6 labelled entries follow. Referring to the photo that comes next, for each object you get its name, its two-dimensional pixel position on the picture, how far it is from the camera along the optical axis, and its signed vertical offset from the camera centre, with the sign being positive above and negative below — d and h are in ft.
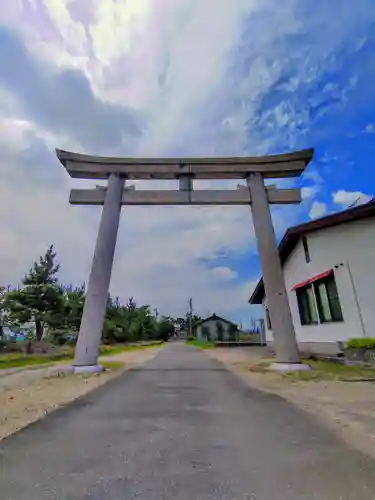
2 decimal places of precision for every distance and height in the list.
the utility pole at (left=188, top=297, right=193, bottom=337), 261.24 +48.01
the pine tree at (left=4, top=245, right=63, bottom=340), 92.07 +19.59
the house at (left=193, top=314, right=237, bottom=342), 196.15 +29.10
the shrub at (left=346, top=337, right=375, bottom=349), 31.50 +3.62
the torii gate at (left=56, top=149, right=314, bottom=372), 35.96 +19.95
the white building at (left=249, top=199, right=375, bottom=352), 35.96 +11.94
